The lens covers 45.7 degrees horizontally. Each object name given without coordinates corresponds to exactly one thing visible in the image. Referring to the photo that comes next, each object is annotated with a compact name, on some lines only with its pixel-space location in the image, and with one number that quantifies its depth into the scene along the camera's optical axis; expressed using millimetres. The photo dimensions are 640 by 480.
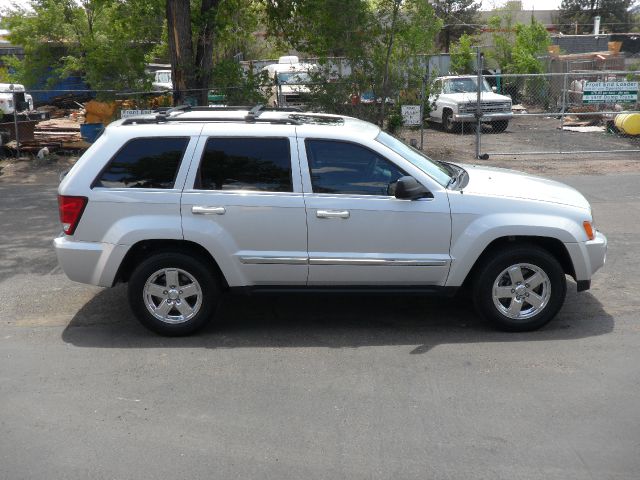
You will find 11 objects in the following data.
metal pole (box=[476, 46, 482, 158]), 16016
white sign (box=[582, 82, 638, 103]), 16984
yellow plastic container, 19672
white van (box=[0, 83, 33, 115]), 22156
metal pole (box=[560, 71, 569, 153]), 17431
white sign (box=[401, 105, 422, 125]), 16719
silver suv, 6184
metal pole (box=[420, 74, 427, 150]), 16594
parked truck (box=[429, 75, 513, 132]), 22328
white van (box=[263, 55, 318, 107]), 16328
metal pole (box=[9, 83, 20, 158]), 16656
